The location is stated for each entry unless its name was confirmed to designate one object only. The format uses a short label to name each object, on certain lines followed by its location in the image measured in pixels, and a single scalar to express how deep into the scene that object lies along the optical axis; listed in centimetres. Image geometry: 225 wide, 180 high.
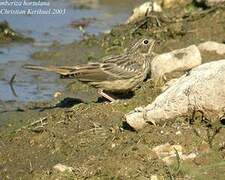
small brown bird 999
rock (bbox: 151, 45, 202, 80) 1059
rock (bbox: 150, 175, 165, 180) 702
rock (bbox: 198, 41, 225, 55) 1130
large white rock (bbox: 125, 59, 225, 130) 782
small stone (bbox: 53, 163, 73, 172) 748
